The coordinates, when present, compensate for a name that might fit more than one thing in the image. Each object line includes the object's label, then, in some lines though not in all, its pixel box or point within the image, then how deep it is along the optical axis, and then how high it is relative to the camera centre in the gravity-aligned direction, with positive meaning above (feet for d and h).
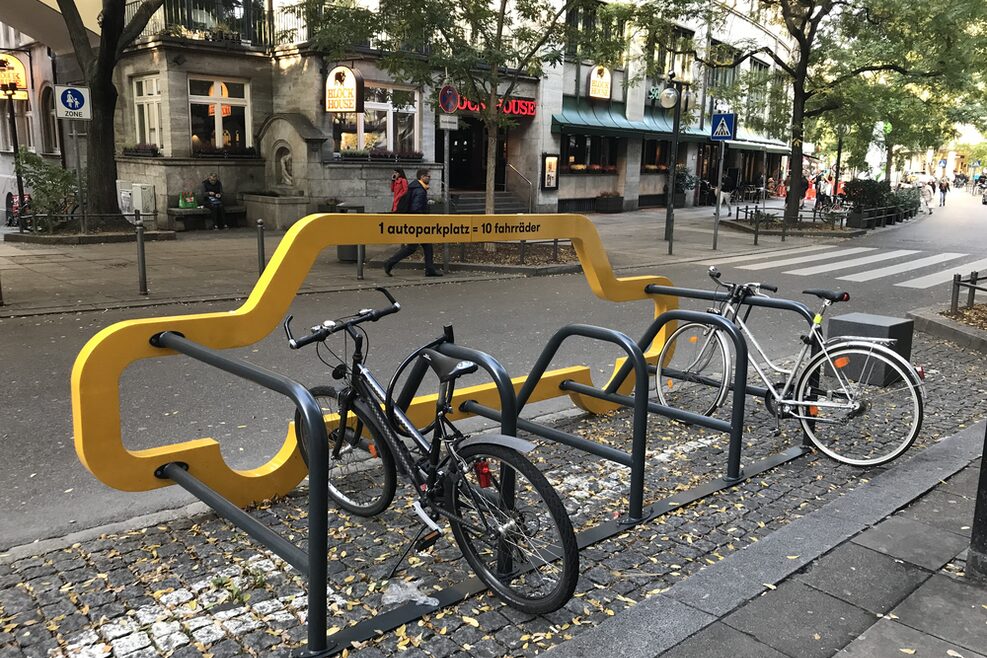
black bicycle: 10.83 -4.30
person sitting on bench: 69.10 -1.31
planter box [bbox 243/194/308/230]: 68.69 -2.07
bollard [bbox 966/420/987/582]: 11.87 -5.15
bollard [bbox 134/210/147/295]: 35.99 -3.65
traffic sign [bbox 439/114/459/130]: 49.47 +4.12
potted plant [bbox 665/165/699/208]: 117.39 +1.32
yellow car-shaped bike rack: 12.75 -2.67
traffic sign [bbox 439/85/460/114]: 47.37 +5.26
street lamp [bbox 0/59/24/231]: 70.90 +9.01
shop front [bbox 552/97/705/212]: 98.89 +4.85
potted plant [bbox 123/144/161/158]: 71.46 +2.93
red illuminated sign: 88.89 +9.21
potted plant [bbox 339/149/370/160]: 73.72 +2.99
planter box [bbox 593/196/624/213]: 103.91 -1.75
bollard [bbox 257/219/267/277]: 40.28 -3.03
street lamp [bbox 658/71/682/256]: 64.18 +6.97
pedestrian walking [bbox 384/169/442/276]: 45.68 -1.21
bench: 67.62 -2.99
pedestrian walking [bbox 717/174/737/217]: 133.90 +0.82
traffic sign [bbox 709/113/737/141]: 61.05 +5.09
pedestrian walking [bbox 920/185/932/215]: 144.25 +0.34
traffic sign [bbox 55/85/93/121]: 50.06 +4.98
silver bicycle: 17.07 -4.46
